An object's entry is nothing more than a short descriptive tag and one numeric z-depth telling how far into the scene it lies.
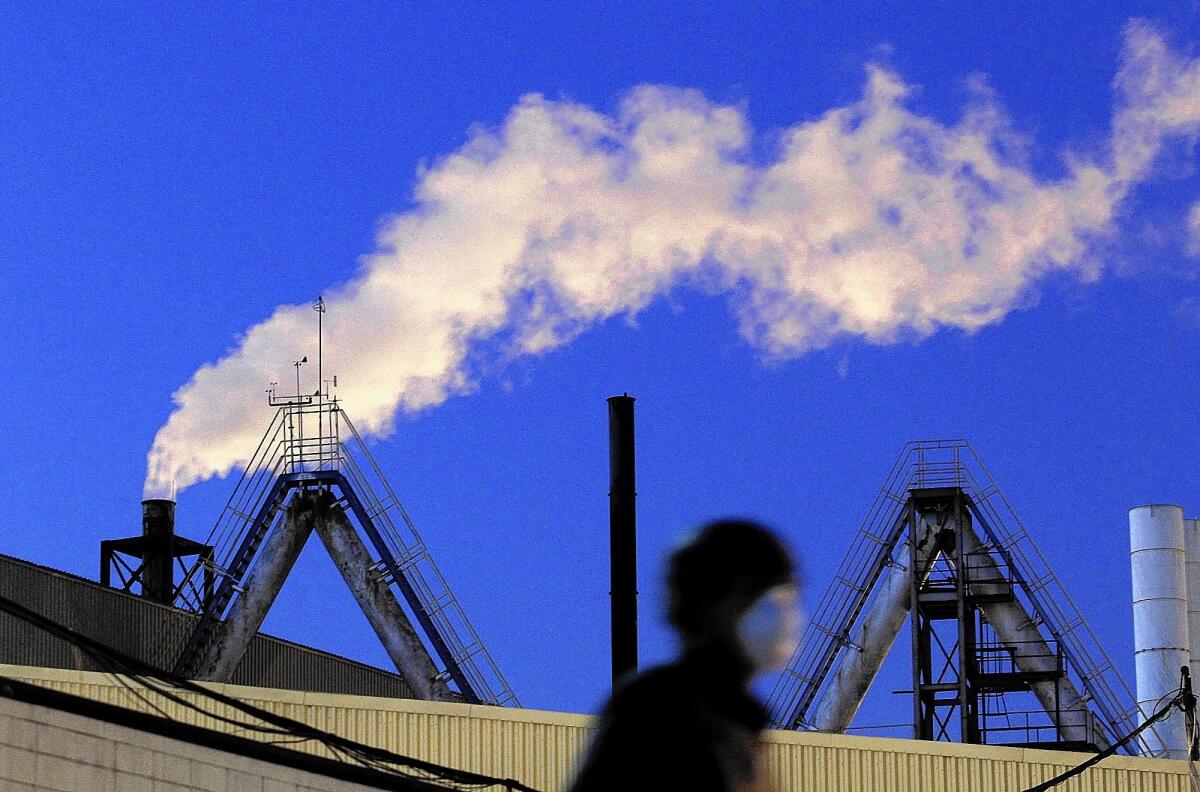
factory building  26.20
